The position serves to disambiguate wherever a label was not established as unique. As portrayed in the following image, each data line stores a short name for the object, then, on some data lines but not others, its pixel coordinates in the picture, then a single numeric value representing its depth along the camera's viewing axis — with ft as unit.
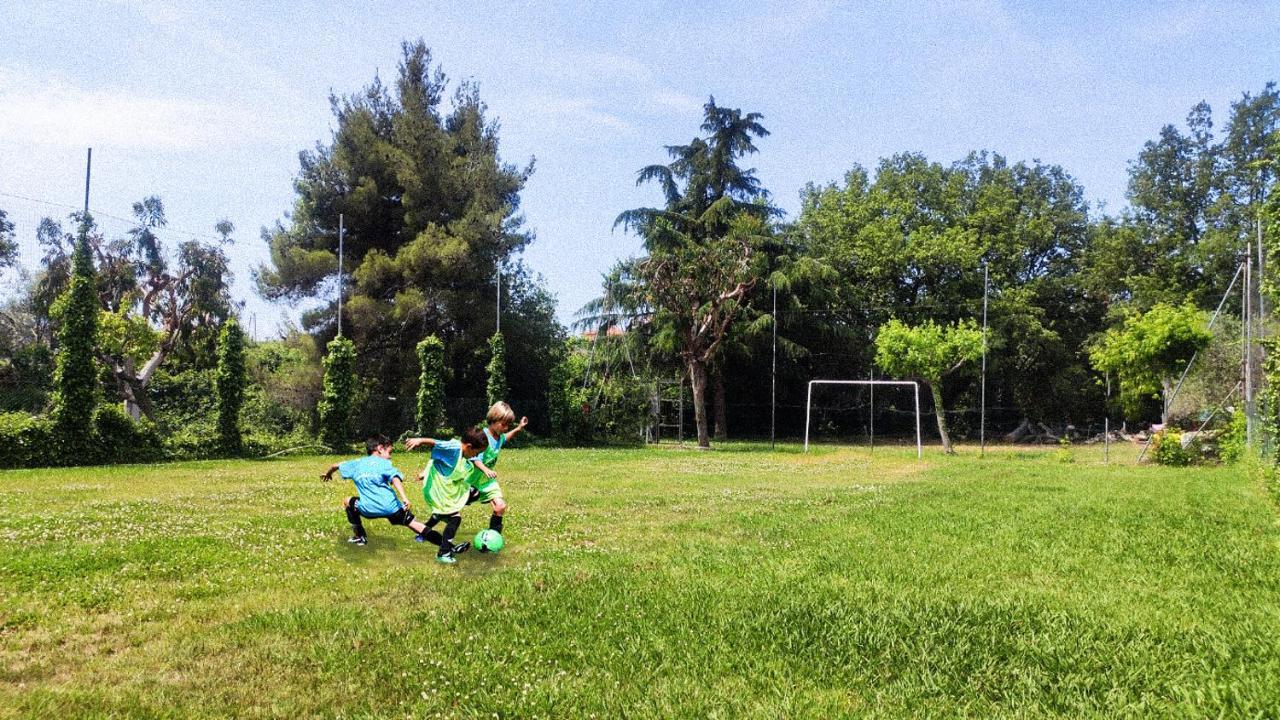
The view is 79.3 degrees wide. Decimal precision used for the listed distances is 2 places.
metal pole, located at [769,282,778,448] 119.03
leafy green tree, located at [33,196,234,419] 86.43
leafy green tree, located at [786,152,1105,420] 119.75
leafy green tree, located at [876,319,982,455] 82.28
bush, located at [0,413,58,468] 58.18
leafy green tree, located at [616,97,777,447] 93.15
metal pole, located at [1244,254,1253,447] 52.19
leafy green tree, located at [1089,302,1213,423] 65.05
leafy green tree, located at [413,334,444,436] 85.61
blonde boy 22.47
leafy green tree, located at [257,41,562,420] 97.71
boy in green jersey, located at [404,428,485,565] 21.93
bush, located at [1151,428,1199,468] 63.21
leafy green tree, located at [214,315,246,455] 70.64
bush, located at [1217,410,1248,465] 58.05
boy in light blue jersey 22.50
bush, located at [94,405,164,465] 62.90
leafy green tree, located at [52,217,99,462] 61.26
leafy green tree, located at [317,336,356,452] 77.66
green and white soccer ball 23.09
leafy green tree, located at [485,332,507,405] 90.74
